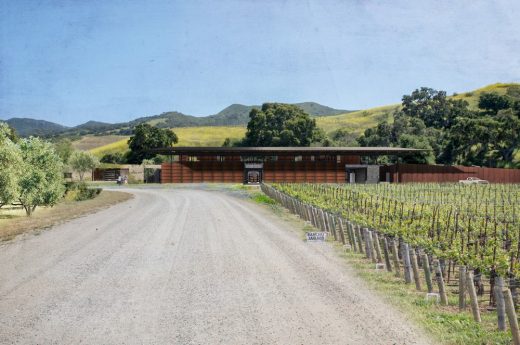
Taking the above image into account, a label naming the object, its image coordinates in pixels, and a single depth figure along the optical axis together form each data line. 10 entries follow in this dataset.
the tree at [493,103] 163.04
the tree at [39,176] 37.38
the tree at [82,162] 109.44
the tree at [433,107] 154.77
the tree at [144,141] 136.50
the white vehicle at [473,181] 83.16
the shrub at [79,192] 57.22
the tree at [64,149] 112.76
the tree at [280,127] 137.25
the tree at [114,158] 146.75
